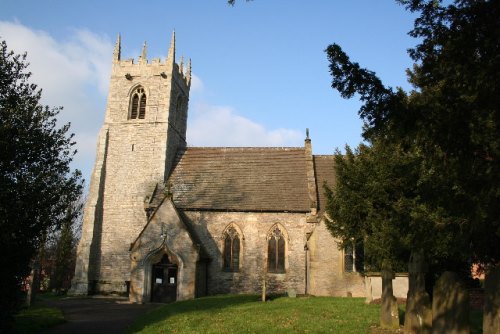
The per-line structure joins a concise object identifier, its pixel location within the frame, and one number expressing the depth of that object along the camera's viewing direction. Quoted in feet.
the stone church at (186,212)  81.25
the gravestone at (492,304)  22.99
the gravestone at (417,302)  35.35
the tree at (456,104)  19.33
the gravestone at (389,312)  43.24
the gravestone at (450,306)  27.76
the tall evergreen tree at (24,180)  37.17
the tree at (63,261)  132.36
